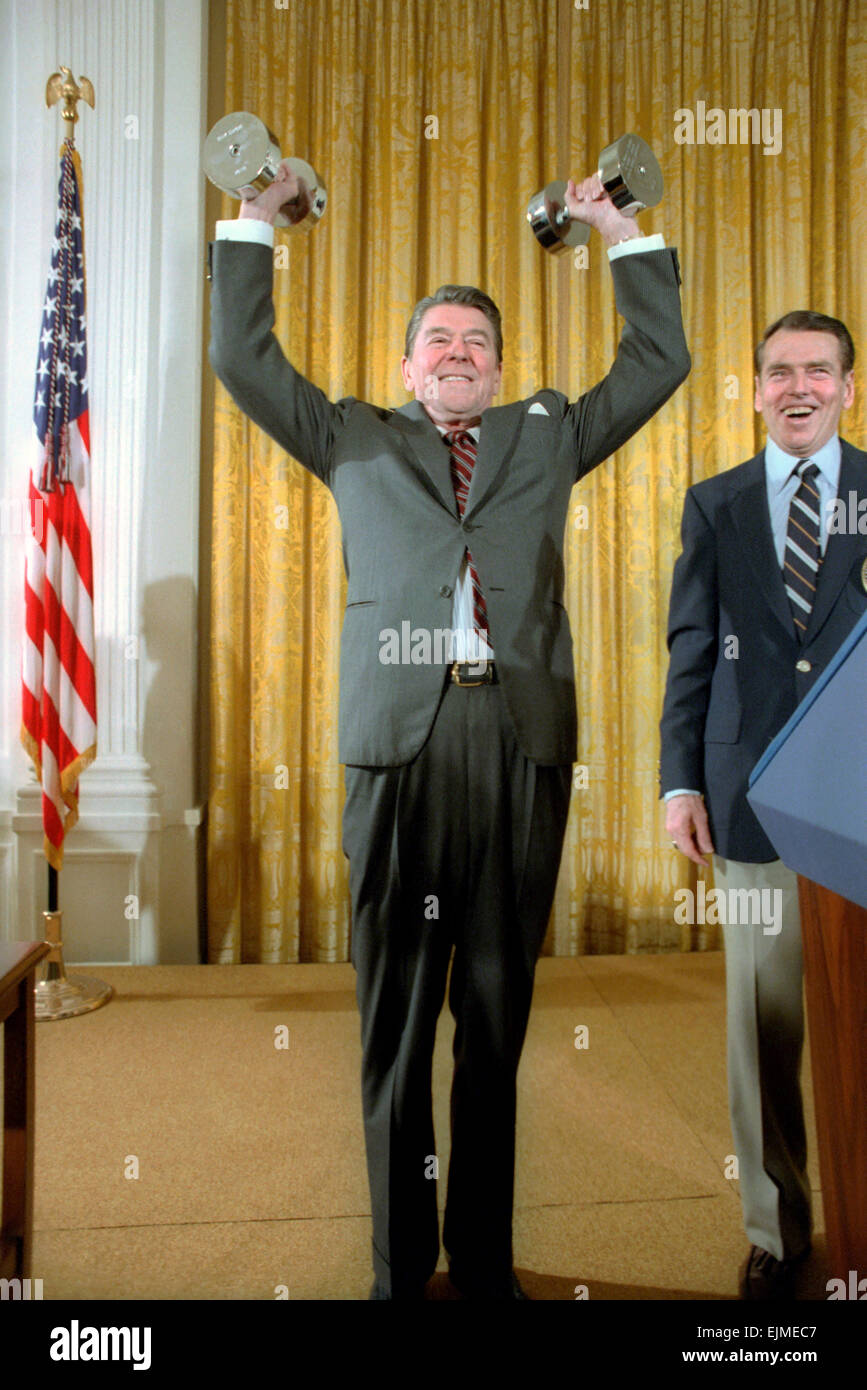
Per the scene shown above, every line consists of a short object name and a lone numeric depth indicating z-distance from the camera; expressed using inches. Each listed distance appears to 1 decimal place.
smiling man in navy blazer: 64.5
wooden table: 55.9
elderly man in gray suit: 59.2
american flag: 120.7
